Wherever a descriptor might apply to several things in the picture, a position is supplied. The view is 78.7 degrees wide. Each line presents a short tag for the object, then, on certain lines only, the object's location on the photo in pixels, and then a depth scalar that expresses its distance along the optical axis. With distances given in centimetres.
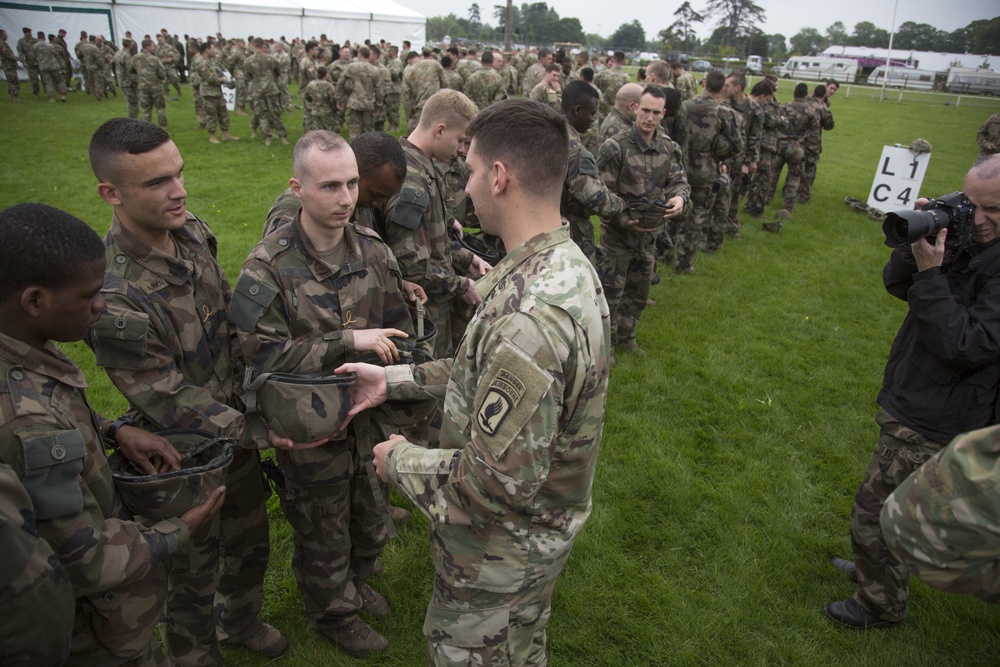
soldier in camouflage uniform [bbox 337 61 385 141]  1405
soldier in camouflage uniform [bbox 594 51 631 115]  1370
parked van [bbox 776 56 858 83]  4838
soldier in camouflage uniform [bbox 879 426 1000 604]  154
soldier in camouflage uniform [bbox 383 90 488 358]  369
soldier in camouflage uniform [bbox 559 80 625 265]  527
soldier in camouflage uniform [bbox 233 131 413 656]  256
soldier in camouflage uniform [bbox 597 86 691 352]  587
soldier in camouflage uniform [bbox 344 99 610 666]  175
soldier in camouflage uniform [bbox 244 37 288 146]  1431
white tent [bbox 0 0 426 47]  2280
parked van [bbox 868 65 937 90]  4231
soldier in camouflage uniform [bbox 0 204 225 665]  165
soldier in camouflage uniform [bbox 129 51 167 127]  1488
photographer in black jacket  274
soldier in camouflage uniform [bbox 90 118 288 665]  232
